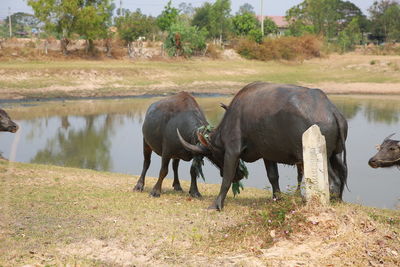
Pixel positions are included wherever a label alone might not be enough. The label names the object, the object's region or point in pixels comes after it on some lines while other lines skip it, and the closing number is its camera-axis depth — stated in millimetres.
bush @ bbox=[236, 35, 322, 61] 49219
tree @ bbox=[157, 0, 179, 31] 55031
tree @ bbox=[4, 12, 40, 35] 75500
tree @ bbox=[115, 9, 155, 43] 49969
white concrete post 6812
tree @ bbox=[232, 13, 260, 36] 62594
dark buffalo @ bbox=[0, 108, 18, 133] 13031
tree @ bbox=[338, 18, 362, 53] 60088
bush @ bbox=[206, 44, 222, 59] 47812
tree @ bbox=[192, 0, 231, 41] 62644
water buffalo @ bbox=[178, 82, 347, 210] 7656
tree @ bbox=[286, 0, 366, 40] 71062
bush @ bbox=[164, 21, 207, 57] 45719
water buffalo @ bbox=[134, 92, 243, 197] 9836
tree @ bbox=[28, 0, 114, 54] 43750
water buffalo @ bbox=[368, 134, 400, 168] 9047
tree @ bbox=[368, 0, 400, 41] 69019
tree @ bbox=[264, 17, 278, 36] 69281
